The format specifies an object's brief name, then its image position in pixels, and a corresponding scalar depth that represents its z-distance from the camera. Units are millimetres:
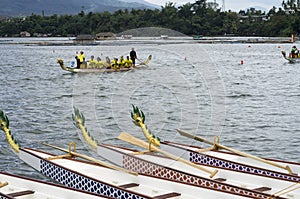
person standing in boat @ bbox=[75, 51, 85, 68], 42650
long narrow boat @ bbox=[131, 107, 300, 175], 12872
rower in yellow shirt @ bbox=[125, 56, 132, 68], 42031
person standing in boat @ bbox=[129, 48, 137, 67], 38188
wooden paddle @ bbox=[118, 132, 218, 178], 12473
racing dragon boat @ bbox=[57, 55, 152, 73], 37903
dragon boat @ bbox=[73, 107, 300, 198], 11516
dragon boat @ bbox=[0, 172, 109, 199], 11156
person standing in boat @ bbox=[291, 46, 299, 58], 54759
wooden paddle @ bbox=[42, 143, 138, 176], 12188
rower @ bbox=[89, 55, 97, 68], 36812
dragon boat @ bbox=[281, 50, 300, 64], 56131
